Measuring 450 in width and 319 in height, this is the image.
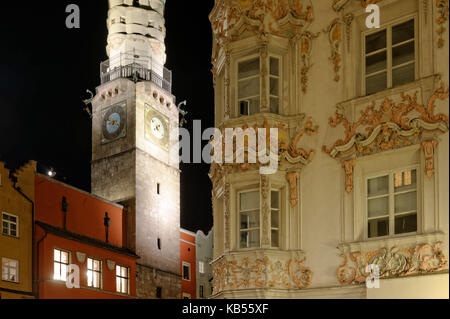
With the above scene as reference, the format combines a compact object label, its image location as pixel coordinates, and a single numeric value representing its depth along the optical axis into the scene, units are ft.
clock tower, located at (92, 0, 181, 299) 175.52
